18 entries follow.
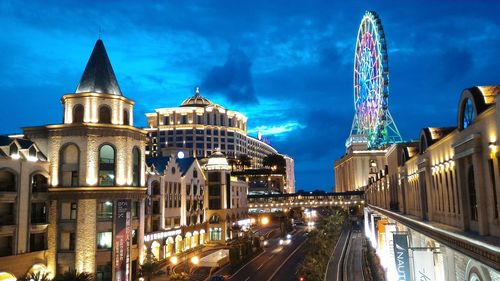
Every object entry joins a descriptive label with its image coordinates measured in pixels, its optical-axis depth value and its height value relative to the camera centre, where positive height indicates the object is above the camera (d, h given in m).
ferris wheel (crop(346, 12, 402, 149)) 95.88 +26.52
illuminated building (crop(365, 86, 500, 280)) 16.17 +0.00
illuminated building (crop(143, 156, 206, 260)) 65.38 -1.51
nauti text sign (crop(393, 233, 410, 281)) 26.89 -3.94
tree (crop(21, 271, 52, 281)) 37.17 -6.84
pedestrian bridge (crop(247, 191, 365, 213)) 129.62 -1.90
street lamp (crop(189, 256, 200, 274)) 62.19 -8.91
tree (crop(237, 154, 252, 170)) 195.25 +15.13
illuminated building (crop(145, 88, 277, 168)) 187.12 +28.68
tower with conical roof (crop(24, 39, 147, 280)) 47.91 +2.42
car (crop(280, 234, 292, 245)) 95.26 -10.18
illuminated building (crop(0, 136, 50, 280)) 42.22 -0.59
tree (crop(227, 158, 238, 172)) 194.29 +14.77
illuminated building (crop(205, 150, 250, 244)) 92.00 -1.01
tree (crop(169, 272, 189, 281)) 47.59 -8.50
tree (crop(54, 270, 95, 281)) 39.78 -6.89
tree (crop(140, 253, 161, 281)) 52.09 -8.17
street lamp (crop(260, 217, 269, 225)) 157.88 -9.23
